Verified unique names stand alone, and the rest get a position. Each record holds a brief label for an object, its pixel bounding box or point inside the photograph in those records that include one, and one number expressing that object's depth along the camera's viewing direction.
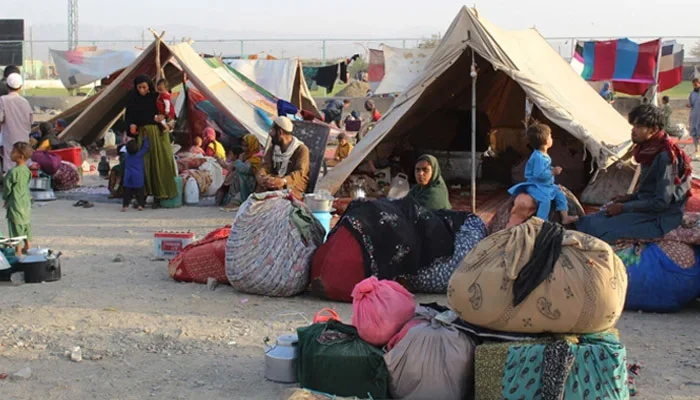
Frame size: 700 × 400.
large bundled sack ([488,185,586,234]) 5.88
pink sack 4.23
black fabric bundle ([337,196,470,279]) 5.83
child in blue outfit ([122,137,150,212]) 9.82
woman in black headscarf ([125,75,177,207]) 9.79
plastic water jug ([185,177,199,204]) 10.52
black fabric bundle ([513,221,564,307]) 3.94
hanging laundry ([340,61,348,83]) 26.52
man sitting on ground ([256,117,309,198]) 8.09
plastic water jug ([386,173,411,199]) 9.79
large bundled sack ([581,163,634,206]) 9.63
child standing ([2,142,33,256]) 6.86
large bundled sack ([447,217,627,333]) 3.89
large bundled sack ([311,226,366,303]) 5.83
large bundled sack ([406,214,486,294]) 6.11
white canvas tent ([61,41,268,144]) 12.22
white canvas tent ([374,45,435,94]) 19.41
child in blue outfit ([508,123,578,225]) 6.06
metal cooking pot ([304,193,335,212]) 7.17
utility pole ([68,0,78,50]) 53.78
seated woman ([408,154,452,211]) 6.59
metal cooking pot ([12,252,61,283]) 6.49
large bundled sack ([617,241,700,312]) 5.71
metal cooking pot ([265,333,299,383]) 4.35
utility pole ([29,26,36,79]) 31.77
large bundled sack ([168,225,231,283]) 6.46
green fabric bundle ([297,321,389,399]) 4.14
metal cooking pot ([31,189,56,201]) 10.77
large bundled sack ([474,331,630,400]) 3.84
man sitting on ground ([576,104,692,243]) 5.72
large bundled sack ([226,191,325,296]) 6.05
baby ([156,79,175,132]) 9.80
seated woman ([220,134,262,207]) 9.98
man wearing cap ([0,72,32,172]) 10.46
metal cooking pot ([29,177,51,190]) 10.82
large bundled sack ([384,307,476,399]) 4.07
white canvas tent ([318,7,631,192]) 8.88
